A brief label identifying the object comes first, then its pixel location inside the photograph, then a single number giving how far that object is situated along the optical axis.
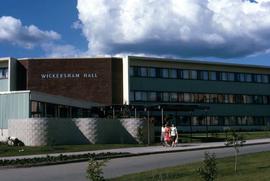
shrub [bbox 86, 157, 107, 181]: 9.30
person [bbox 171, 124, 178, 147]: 36.46
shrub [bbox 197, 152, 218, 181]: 10.62
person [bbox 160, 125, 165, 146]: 37.97
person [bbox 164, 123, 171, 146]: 36.67
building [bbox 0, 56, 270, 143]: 68.12
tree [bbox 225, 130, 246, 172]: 19.00
